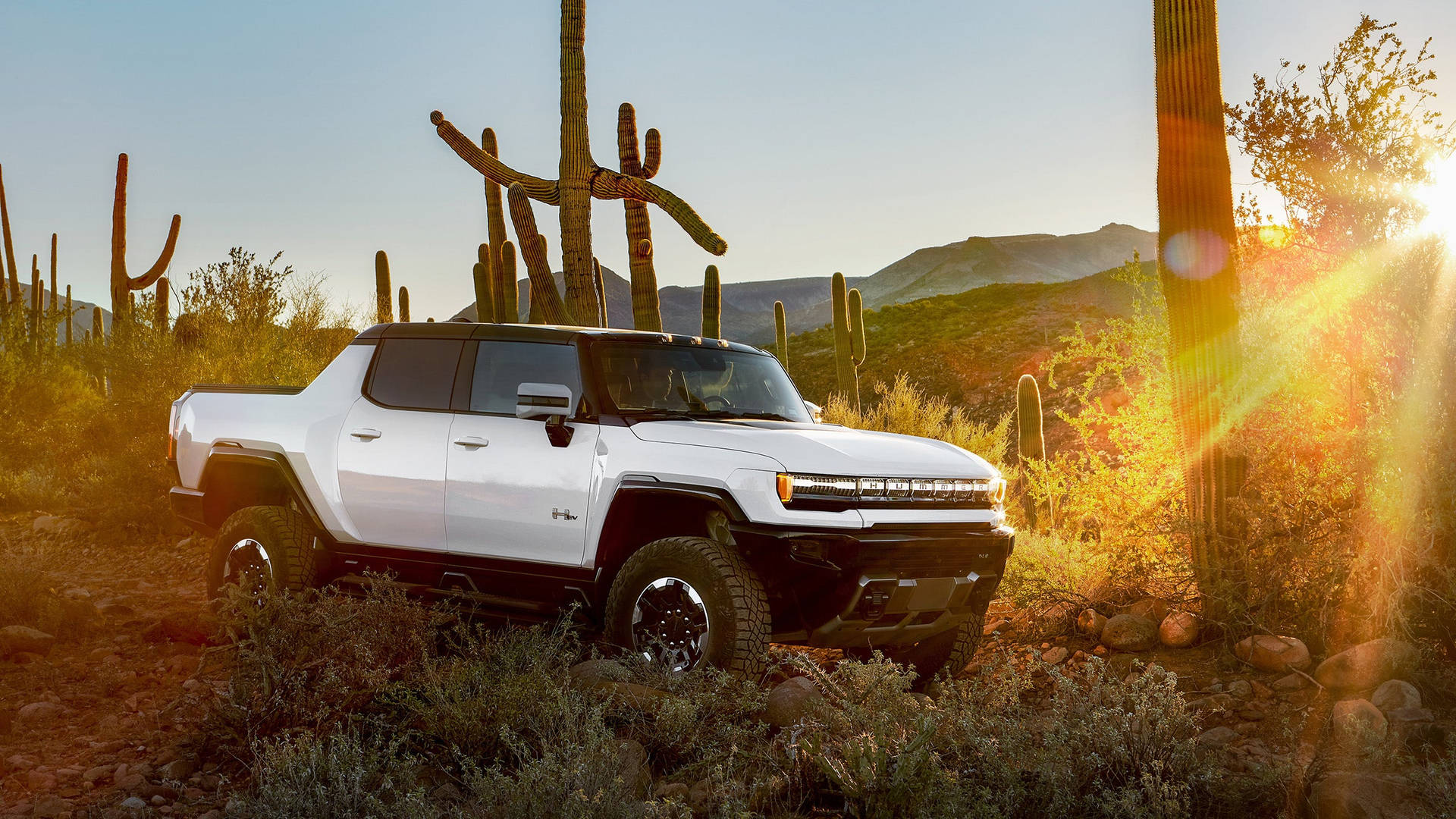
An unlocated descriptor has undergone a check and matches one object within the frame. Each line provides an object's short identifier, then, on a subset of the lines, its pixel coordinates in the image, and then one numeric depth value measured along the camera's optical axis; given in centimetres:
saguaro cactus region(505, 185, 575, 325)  1427
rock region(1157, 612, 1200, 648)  722
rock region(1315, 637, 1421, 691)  603
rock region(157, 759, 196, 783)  500
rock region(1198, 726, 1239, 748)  547
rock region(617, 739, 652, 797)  459
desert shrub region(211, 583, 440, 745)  527
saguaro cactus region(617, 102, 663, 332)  1525
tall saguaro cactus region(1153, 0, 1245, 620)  756
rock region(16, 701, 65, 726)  586
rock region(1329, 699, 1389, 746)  509
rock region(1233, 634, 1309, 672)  654
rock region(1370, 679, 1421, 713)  568
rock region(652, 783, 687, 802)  454
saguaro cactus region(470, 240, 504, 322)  2020
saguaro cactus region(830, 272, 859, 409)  2548
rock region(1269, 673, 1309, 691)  634
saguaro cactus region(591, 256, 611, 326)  1638
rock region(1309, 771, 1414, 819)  409
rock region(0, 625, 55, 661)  725
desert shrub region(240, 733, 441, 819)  407
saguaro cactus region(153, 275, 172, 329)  1664
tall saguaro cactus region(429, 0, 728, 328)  1393
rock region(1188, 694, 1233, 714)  613
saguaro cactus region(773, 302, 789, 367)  3114
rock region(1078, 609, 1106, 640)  763
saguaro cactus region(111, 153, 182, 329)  2486
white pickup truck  562
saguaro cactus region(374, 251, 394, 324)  2503
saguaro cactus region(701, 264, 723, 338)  2070
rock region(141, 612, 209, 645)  788
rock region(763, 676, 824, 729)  531
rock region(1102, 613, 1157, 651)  733
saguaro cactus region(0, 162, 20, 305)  3219
